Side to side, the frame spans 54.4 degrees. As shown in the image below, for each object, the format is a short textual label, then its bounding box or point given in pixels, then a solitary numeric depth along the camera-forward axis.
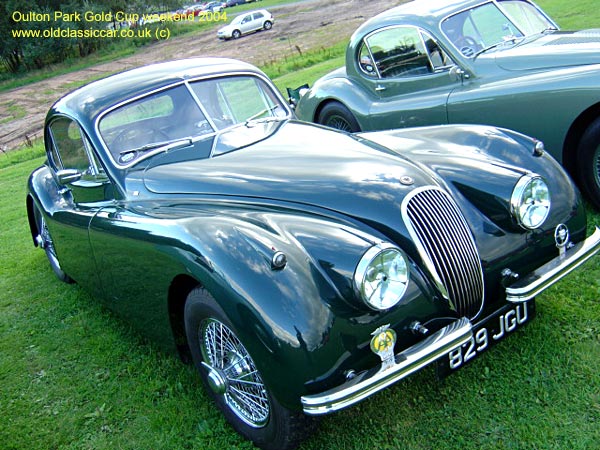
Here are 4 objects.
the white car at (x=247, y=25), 33.78
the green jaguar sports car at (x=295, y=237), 2.46
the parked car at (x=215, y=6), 50.22
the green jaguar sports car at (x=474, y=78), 4.52
